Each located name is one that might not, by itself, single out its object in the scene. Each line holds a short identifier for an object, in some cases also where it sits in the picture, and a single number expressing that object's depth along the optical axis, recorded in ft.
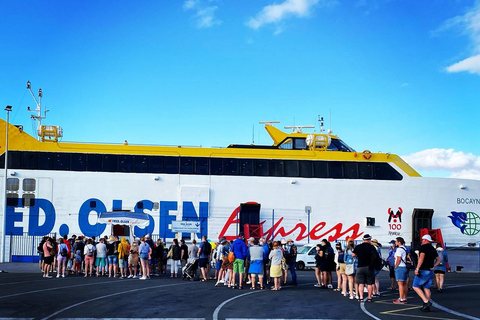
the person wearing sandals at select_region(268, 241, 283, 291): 54.90
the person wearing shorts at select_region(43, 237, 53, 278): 64.13
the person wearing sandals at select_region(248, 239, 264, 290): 55.31
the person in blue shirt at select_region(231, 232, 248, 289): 56.39
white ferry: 90.07
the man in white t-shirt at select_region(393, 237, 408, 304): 46.62
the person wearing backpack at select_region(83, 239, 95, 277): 67.15
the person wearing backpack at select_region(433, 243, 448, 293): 55.52
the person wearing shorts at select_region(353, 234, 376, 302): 46.14
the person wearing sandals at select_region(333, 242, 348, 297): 51.80
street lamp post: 85.66
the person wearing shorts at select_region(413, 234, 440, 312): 41.55
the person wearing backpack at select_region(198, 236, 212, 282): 62.64
